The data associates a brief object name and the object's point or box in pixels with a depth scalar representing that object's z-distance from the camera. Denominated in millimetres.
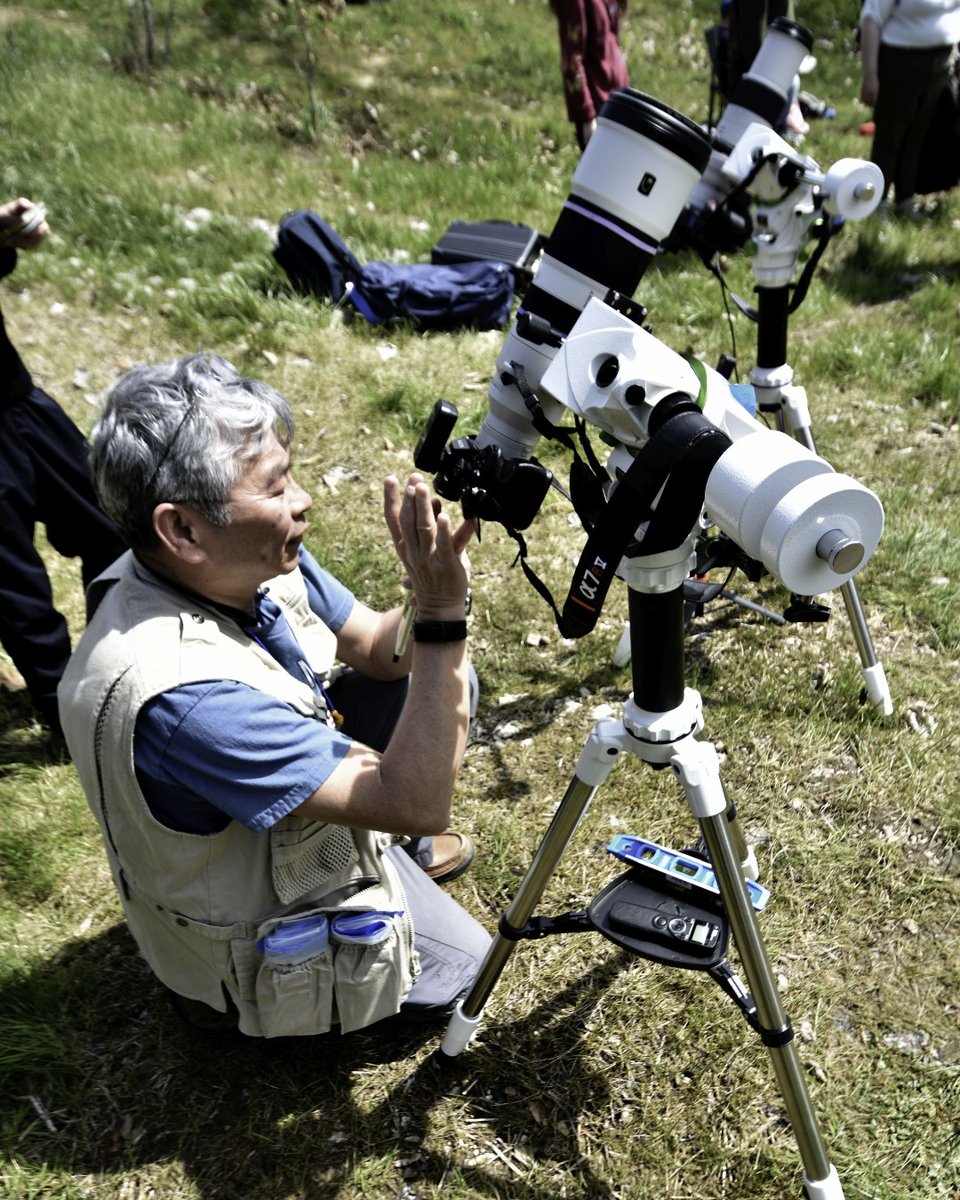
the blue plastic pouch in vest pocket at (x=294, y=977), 2145
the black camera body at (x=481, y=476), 1785
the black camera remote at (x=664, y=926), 2104
